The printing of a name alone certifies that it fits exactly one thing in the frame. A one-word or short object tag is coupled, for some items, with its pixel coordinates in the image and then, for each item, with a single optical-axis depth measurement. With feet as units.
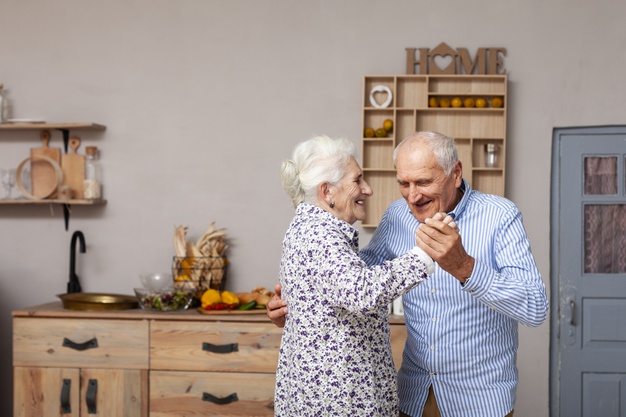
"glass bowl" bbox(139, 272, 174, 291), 13.43
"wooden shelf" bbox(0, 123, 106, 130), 13.87
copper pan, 12.91
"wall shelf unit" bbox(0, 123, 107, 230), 13.89
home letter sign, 13.65
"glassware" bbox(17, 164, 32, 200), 14.40
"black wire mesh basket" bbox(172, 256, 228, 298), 13.52
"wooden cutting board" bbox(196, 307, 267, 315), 12.60
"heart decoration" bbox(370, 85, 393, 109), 13.73
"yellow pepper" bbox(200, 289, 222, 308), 12.86
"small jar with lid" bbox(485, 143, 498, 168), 13.46
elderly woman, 6.24
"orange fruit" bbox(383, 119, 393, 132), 13.65
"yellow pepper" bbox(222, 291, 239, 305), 12.90
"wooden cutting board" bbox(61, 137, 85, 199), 14.43
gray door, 13.65
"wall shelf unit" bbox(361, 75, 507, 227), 13.57
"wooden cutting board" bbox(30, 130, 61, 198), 14.37
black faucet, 14.16
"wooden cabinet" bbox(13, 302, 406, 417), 12.40
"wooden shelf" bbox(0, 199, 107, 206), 13.85
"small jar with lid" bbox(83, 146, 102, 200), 14.12
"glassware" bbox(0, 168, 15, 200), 14.40
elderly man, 7.30
